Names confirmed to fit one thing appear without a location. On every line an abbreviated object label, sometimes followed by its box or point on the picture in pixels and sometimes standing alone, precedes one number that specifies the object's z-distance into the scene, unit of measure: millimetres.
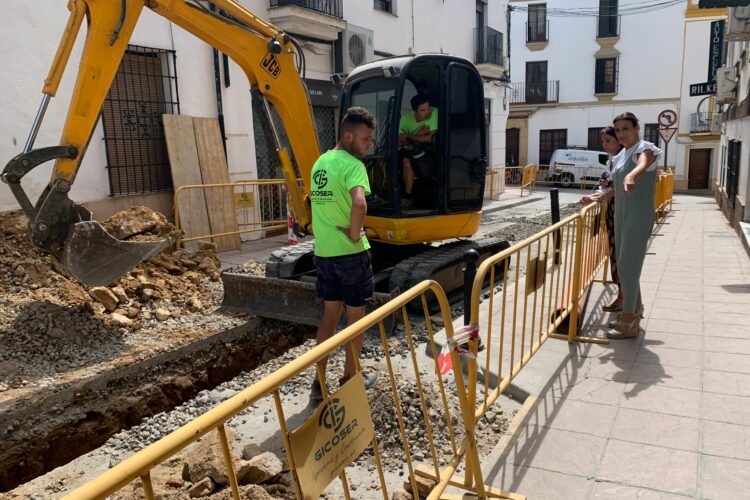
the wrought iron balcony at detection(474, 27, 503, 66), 19547
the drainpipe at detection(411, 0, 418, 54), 15844
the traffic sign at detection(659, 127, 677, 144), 13227
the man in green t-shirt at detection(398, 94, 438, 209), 6270
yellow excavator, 4875
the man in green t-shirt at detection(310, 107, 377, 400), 3926
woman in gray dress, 4695
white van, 26672
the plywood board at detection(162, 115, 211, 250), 9469
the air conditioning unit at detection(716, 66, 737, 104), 14305
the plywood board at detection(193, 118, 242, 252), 9812
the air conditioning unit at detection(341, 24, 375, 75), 12977
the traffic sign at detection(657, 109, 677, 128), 13203
